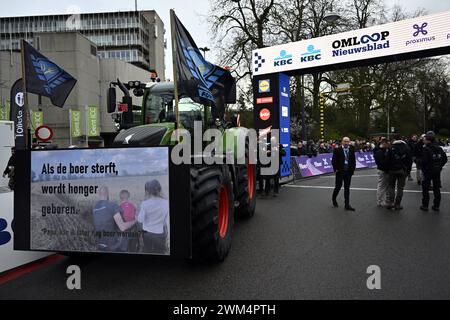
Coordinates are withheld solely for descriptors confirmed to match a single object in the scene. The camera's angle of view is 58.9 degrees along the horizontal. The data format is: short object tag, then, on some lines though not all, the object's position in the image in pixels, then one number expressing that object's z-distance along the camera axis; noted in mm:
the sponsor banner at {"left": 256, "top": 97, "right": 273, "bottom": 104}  14930
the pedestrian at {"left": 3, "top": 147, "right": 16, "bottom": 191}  10588
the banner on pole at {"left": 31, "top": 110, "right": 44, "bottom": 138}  27853
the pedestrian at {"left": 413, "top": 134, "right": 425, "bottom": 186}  12867
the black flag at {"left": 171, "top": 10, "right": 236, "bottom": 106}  4801
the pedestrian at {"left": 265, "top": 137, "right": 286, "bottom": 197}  11672
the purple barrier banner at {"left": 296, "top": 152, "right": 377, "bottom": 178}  16938
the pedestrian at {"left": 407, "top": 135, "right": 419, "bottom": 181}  13555
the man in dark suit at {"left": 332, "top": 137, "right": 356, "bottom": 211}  9438
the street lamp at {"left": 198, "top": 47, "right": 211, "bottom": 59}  26538
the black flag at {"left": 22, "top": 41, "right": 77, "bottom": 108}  6277
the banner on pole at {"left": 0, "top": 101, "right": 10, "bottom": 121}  29244
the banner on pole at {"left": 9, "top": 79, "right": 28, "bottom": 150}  11991
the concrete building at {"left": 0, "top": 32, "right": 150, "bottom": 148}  40094
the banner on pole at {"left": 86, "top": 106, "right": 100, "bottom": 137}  35125
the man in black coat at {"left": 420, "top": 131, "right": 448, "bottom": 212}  8648
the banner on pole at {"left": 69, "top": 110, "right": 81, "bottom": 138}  32344
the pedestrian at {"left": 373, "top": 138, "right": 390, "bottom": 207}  9125
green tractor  4609
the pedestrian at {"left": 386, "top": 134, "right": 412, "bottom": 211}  8977
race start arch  11672
